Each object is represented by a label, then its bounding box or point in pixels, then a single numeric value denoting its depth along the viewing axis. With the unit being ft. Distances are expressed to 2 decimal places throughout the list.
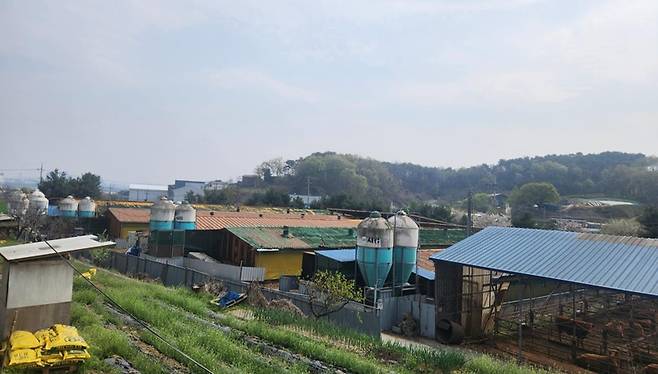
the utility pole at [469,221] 97.04
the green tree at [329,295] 58.18
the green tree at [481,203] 325.17
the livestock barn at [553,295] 49.73
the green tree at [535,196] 255.91
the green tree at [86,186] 215.10
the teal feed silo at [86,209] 135.44
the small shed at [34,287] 32.58
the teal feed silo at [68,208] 134.46
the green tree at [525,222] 180.86
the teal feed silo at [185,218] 104.53
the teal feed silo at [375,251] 70.69
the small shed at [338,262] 76.75
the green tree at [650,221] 139.13
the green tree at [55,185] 211.61
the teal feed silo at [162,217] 102.12
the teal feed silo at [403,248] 73.10
